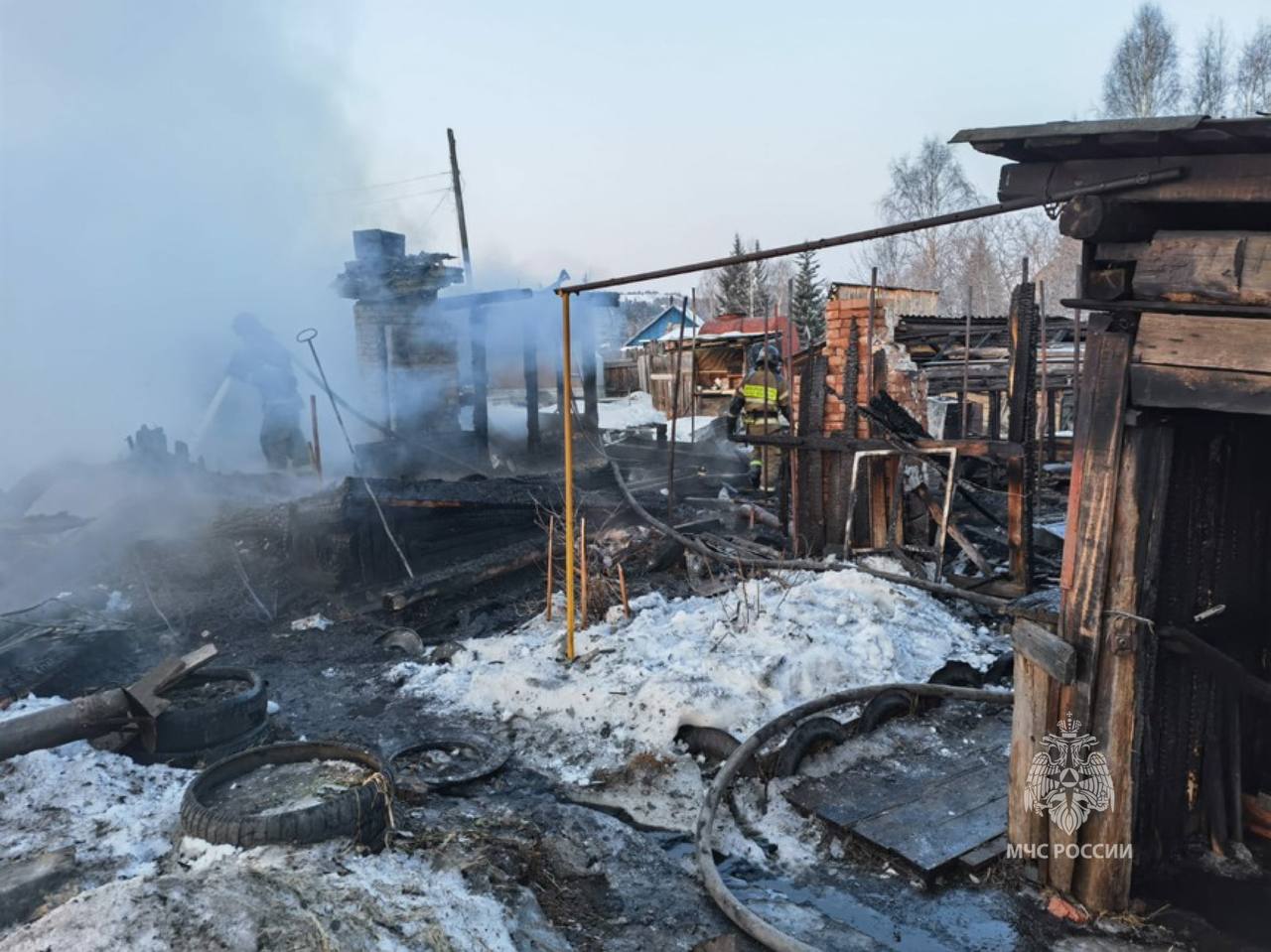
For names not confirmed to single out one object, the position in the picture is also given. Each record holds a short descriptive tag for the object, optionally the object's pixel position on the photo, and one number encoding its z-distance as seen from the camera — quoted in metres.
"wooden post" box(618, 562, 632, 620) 7.97
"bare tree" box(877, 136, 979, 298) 43.53
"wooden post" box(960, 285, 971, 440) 10.27
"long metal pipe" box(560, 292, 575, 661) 6.76
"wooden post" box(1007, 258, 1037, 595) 7.39
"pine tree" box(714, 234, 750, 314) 42.25
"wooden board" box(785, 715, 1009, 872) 4.58
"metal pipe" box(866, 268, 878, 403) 8.71
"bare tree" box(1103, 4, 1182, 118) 32.16
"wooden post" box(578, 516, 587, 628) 7.91
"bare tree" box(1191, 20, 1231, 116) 31.86
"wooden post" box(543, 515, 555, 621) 7.85
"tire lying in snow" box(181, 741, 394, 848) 4.30
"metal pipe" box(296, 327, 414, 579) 10.20
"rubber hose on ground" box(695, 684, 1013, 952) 3.84
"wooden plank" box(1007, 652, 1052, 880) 4.05
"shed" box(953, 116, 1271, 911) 3.29
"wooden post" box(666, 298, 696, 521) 10.03
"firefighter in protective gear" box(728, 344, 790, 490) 14.04
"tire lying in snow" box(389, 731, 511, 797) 5.75
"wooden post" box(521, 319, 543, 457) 16.30
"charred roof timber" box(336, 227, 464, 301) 16.11
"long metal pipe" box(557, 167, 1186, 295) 3.29
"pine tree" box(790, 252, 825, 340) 35.88
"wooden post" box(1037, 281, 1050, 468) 10.69
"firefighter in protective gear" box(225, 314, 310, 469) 17.31
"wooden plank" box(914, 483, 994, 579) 7.95
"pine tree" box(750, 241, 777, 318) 43.40
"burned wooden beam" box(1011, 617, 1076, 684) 3.81
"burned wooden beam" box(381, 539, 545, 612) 9.51
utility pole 27.52
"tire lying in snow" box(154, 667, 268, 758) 6.11
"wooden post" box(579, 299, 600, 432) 17.16
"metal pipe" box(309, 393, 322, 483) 14.27
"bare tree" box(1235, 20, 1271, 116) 31.52
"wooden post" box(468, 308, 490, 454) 16.12
